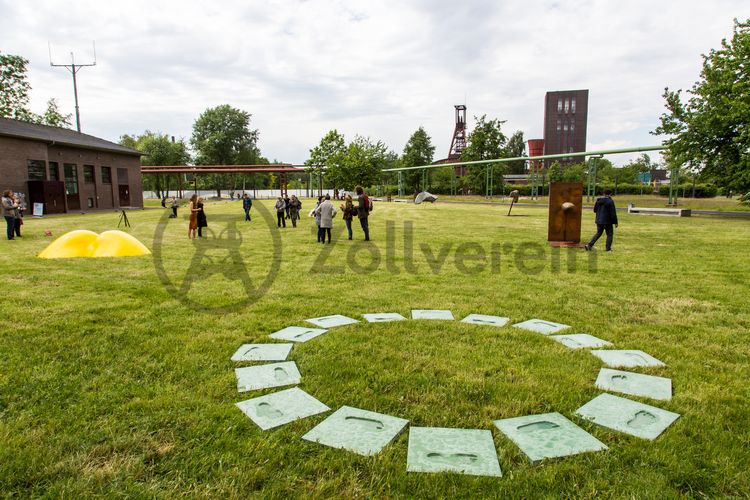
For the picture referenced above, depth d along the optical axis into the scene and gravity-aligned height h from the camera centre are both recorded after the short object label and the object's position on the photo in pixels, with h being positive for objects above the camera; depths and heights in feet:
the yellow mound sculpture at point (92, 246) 35.91 -4.04
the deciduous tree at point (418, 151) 220.31 +23.37
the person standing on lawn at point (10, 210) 48.60 -1.41
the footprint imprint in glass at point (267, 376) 12.14 -5.11
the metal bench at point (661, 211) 81.82 -2.91
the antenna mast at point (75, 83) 145.36 +37.81
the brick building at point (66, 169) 96.27 +7.38
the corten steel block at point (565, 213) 43.34 -1.64
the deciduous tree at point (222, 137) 284.82 +39.12
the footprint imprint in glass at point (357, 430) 9.29 -5.16
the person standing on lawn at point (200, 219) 53.67 -2.64
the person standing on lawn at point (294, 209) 69.37 -1.86
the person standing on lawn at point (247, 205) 76.64 -1.36
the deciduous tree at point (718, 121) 75.51 +13.30
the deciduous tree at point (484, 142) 181.37 +22.36
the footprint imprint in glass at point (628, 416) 9.88 -5.15
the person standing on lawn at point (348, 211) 48.28 -1.54
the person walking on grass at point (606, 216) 38.94 -1.74
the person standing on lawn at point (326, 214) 46.09 -1.77
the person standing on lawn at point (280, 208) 67.09 -1.65
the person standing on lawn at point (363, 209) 47.09 -1.29
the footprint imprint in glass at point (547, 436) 9.07 -5.17
